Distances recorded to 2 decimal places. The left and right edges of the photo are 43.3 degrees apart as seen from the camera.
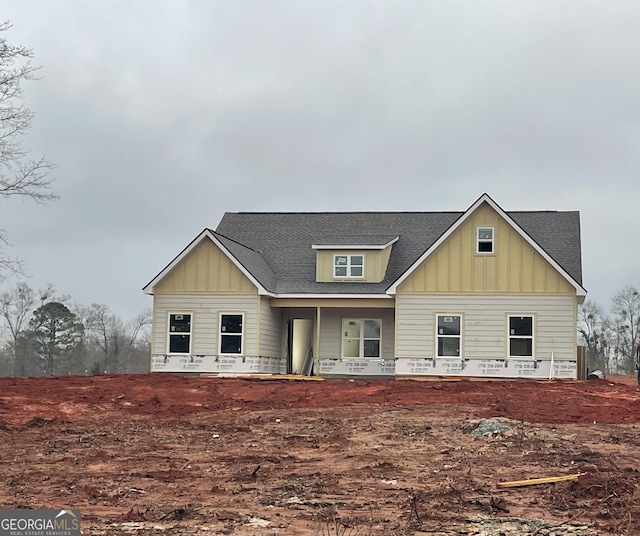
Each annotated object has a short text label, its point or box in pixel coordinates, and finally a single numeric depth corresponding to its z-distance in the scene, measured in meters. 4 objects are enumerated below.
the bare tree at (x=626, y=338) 58.23
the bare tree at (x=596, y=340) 52.88
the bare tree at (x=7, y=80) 22.16
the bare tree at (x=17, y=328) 48.69
